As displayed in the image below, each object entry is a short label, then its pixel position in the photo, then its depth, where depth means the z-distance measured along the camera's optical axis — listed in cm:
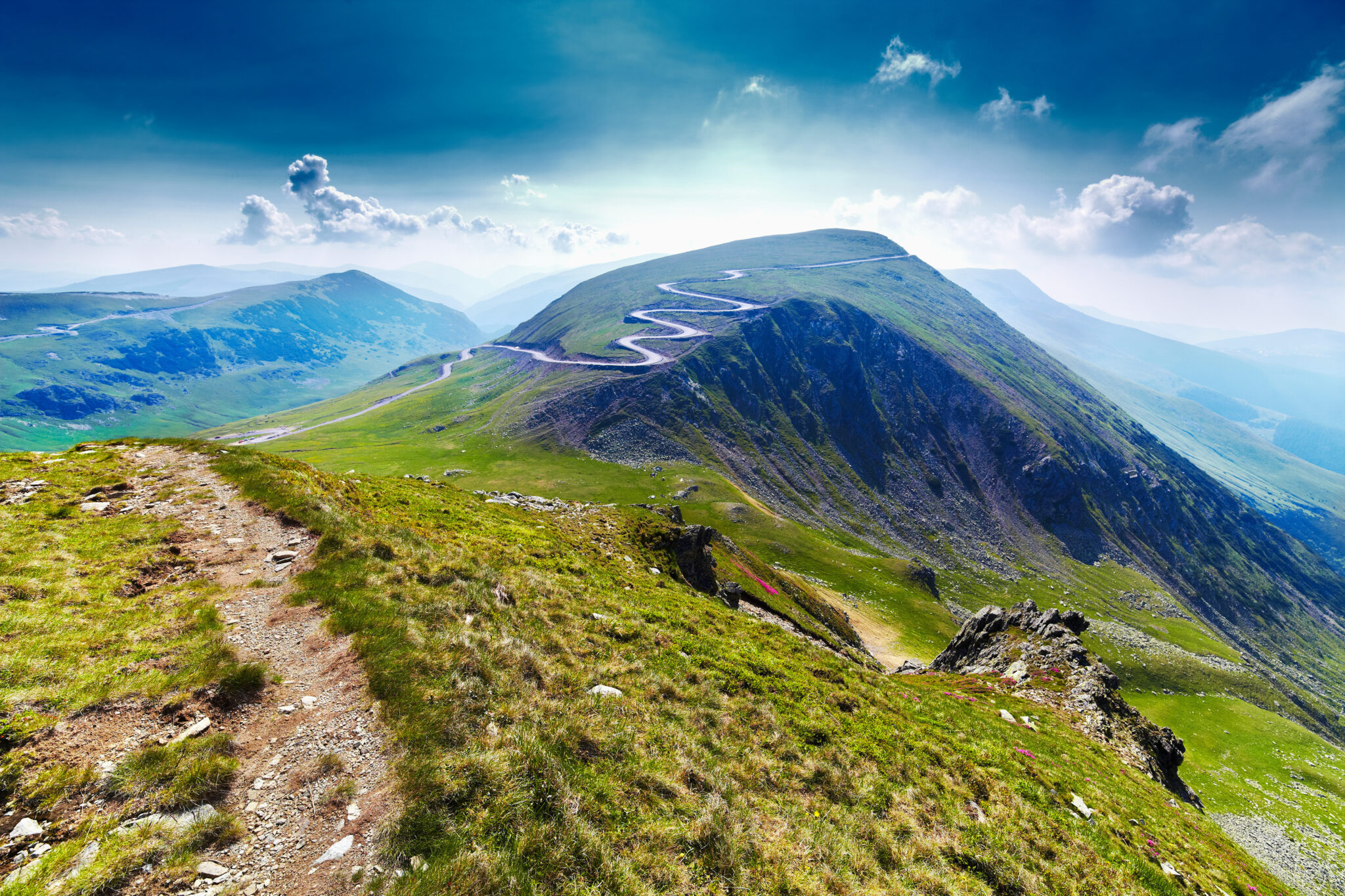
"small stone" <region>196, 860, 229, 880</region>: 722
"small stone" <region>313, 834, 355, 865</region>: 784
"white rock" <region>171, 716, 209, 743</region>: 952
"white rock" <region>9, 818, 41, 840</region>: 720
